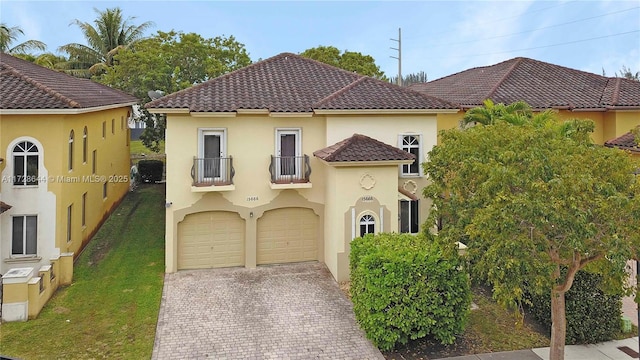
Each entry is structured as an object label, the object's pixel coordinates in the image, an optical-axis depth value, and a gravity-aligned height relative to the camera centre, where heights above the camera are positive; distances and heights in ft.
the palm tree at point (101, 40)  156.35 +47.78
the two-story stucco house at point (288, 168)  56.13 +1.53
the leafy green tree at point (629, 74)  184.94 +42.67
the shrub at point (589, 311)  40.24 -11.20
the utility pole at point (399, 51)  143.64 +40.11
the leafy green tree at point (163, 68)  99.76 +24.97
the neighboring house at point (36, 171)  52.11 +0.94
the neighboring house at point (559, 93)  71.56 +14.41
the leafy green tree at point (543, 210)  28.35 -1.73
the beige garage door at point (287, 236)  61.72 -7.43
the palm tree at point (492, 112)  52.86 +7.93
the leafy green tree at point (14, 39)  123.13 +37.83
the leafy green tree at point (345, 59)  145.38 +38.37
